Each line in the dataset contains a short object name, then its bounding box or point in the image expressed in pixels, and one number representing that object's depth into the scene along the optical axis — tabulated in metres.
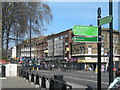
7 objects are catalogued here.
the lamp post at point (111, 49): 7.09
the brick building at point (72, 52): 60.03
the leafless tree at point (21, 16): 17.75
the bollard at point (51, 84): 8.80
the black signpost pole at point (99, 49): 7.32
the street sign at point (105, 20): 6.99
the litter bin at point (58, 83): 7.35
